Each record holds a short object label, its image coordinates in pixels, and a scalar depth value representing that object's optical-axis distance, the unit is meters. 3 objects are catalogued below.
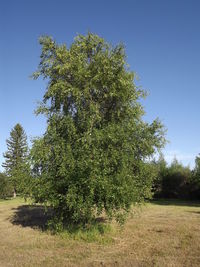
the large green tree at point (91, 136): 12.51
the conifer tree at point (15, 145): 63.81
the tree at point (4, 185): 47.38
